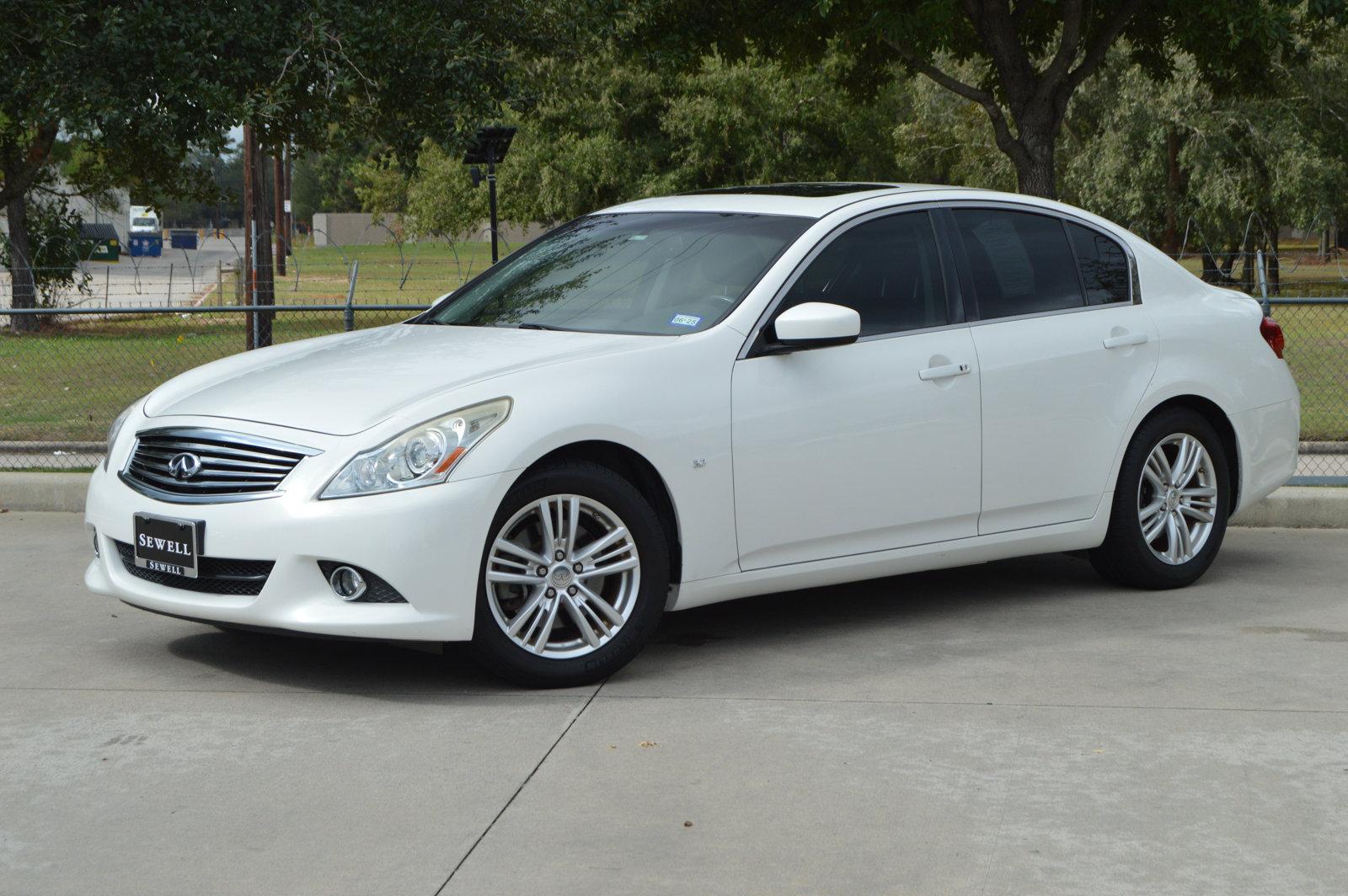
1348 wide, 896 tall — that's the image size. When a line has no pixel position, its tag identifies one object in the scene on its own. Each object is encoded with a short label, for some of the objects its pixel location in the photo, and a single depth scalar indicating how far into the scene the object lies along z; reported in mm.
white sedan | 5387
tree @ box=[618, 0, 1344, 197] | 17625
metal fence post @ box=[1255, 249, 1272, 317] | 10180
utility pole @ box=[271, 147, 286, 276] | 51281
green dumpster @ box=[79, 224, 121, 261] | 29108
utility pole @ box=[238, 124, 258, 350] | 26750
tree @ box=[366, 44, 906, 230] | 40281
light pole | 20344
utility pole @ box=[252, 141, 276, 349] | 12650
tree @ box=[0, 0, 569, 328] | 18438
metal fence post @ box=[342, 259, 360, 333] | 10852
